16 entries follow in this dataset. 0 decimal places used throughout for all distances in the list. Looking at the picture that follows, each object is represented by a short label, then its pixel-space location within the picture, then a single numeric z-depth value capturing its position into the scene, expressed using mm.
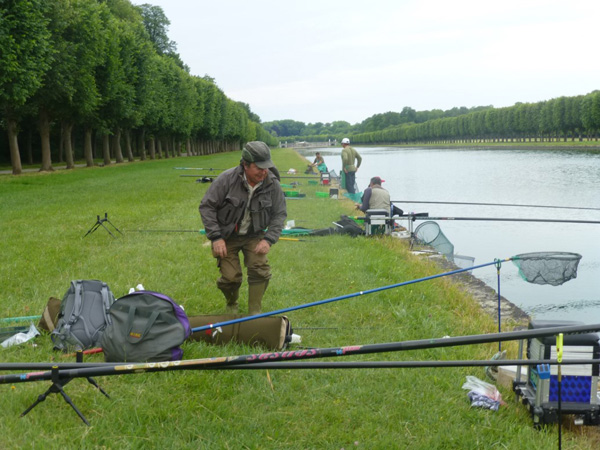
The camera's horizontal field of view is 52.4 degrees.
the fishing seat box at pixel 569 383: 4254
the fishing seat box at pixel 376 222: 12812
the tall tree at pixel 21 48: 22984
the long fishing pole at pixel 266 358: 3164
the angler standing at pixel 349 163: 21938
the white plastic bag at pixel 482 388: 4746
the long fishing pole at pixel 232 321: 5375
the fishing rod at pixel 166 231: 13078
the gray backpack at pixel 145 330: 4922
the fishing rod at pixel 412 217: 12298
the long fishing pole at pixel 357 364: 3316
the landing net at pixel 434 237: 11836
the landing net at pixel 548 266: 5883
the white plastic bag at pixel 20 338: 5562
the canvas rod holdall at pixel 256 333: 5688
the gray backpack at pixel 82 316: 5512
